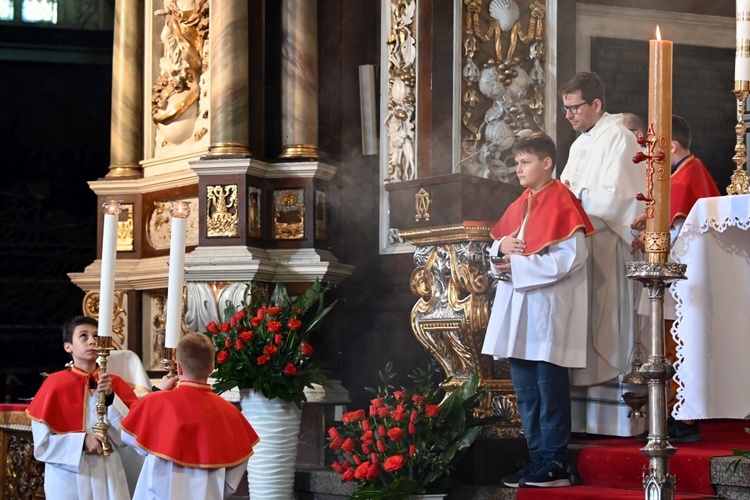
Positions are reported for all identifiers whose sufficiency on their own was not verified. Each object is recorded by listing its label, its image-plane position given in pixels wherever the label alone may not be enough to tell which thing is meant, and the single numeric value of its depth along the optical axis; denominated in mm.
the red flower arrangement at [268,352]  9899
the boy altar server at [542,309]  8461
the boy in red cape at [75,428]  9310
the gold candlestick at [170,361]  7079
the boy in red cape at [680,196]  8744
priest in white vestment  9349
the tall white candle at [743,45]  7550
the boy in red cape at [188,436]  7856
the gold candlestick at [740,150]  7550
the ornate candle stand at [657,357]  5383
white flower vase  9877
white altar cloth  7806
